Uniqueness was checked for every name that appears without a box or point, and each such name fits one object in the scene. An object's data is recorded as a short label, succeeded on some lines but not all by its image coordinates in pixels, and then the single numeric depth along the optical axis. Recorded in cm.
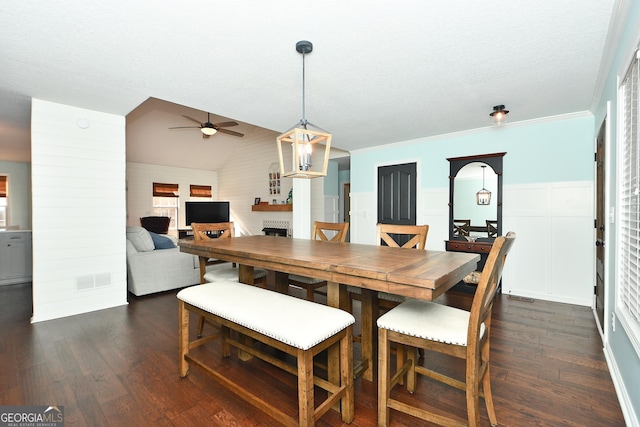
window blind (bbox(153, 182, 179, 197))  784
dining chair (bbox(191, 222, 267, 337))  278
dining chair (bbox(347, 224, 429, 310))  222
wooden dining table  143
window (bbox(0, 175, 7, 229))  645
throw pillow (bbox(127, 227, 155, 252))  405
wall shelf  714
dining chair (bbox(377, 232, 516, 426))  137
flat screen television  812
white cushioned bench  142
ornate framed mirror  428
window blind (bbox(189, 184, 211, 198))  859
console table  393
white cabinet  460
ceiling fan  527
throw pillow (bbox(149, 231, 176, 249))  432
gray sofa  392
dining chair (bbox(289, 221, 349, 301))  272
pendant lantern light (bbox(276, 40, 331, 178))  219
